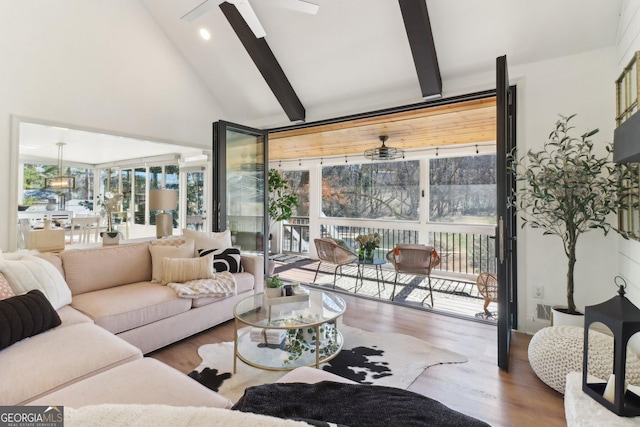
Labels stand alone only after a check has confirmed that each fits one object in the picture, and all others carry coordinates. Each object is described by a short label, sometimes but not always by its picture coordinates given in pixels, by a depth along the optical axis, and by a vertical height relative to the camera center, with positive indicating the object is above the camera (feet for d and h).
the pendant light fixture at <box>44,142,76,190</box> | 12.62 +1.40
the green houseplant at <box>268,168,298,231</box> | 18.95 +0.71
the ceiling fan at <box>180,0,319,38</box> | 7.90 +5.28
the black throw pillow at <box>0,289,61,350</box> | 5.54 -1.94
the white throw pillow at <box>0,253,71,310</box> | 6.88 -1.44
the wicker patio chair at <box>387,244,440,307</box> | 13.48 -2.07
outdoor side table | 15.35 -3.43
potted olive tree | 7.83 +0.59
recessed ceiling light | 12.96 +7.46
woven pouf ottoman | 6.29 -3.03
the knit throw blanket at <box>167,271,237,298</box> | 9.22 -2.25
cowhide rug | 7.23 -3.85
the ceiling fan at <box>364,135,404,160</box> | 17.42 +3.38
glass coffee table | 7.34 -3.33
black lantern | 4.17 -1.83
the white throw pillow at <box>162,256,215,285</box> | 9.80 -1.77
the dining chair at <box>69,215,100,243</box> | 13.19 -0.65
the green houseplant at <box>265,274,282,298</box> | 8.73 -2.08
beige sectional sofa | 4.49 -2.49
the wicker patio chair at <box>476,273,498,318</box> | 12.25 -3.04
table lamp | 13.00 +0.35
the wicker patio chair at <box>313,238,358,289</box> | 15.74 -2.04
